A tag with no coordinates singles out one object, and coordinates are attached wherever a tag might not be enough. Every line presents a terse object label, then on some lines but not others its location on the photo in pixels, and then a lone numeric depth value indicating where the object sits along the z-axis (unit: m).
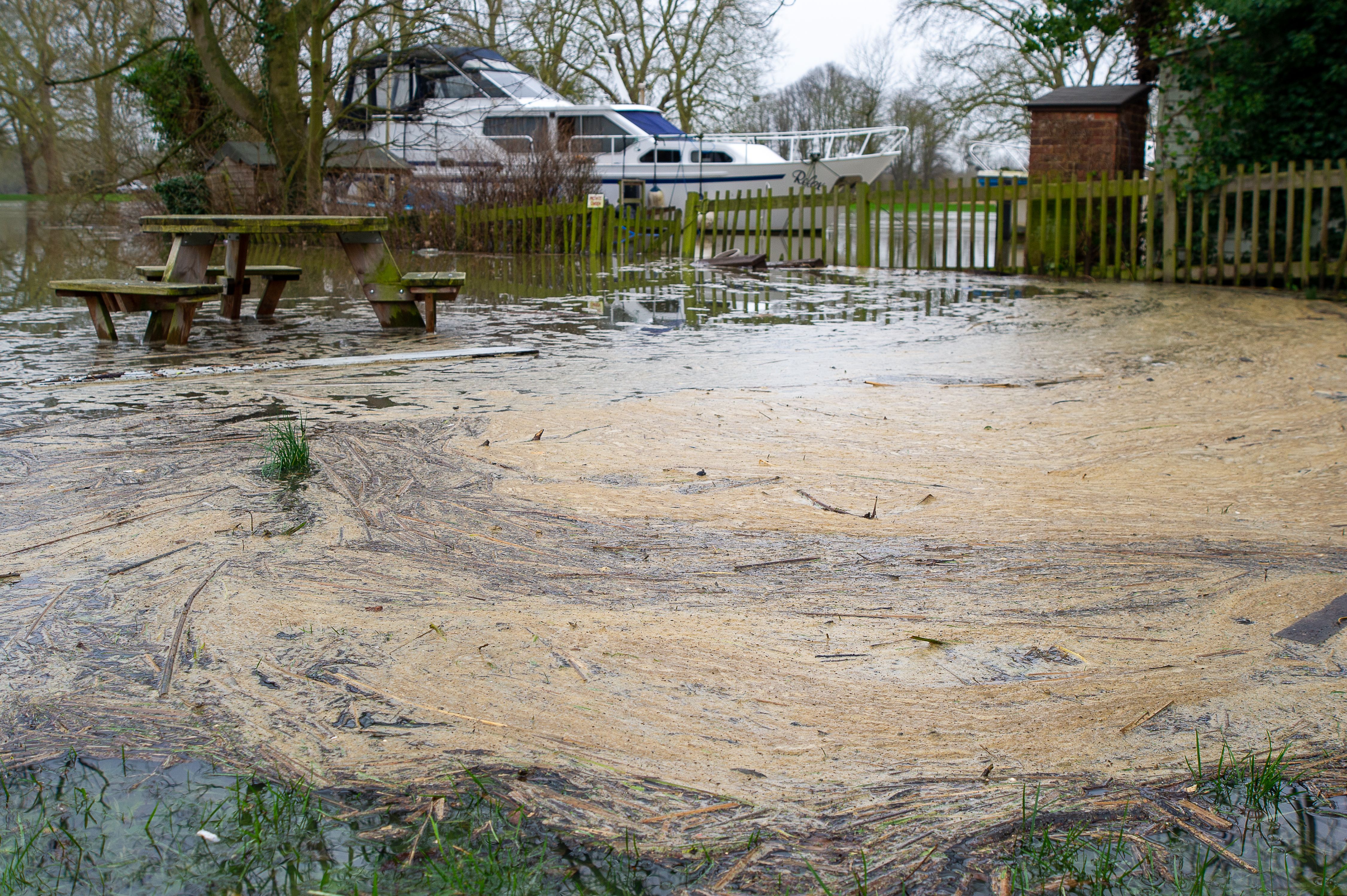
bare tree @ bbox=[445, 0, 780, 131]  33.91
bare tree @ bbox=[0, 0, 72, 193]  22.77
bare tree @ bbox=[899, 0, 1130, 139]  32.66
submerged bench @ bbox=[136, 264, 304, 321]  8.52
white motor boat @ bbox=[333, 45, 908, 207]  23.48
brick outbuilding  12.78
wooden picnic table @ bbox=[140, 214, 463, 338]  7.08
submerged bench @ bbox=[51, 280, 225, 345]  6.62
